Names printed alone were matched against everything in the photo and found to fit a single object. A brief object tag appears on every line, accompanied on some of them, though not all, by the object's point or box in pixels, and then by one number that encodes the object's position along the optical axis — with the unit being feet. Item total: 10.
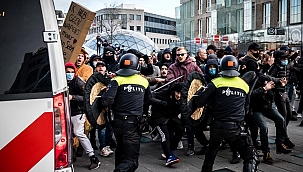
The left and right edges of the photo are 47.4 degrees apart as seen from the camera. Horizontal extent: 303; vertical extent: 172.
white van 7.98
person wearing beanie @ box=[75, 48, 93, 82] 21.50
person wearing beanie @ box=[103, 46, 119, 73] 25.76
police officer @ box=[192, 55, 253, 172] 14.52
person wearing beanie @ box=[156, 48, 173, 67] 26.32
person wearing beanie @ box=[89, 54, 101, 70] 24.77
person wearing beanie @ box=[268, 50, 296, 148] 21.15
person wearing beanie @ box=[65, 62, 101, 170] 18.39
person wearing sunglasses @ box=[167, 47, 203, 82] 20.95
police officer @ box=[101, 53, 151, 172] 14.47
